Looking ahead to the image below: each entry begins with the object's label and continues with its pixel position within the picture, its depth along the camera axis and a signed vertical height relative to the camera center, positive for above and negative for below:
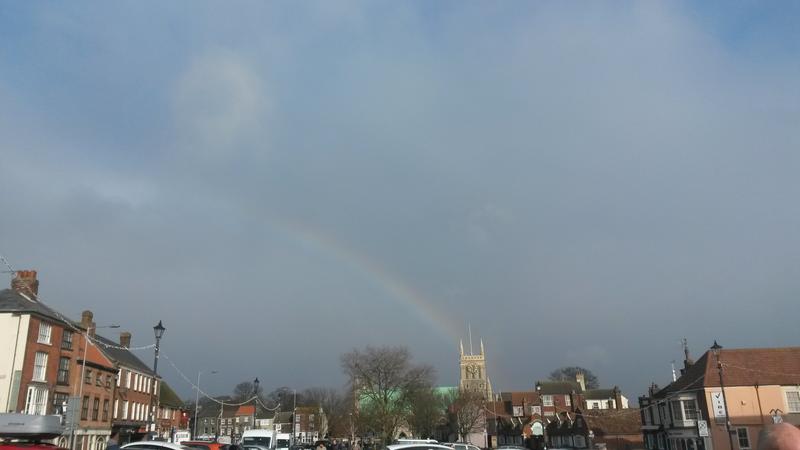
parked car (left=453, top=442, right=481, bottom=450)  37.88 -2.35
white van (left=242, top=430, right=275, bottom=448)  49.19 -2.09
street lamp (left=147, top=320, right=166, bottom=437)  33.41 +4.30
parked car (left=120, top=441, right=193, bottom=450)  20.41 -1.06
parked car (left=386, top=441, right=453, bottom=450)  24.39 -1.48
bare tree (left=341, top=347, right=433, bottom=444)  93.56 +3.78
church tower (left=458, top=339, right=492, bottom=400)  175.04 +10.45
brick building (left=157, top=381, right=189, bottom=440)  83.00 +0.08
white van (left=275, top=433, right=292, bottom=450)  55.56 -2.67
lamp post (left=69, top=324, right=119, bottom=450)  24.68 -0.31
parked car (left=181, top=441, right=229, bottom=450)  25.64 -1.35
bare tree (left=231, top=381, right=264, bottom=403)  159.61 +5.14
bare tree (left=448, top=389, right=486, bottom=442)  106.88 -1.07
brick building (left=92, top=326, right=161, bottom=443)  65.88 +2.06
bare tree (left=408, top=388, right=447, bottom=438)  96.62 -0.70
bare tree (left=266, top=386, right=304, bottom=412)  165.12 +3.33
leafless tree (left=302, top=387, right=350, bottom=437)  121.50 +0.49
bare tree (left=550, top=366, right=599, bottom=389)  155.02 +7.36
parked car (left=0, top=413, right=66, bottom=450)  22.66 -0.43
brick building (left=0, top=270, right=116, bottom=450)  48.66 +4.28
